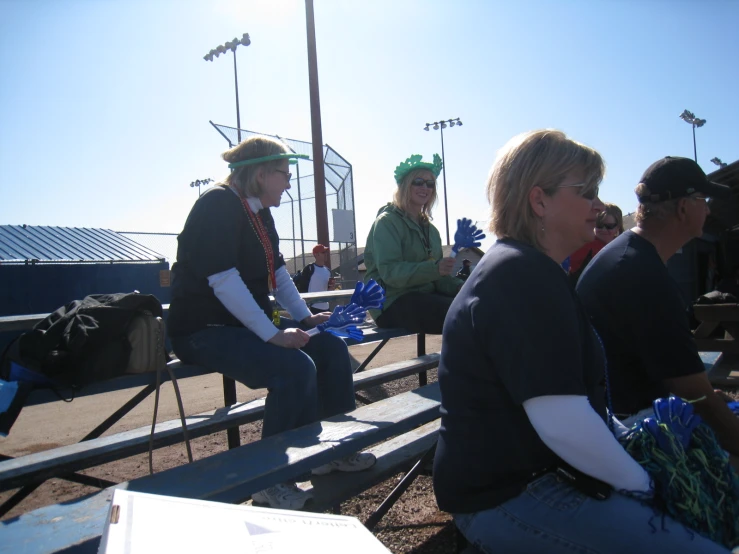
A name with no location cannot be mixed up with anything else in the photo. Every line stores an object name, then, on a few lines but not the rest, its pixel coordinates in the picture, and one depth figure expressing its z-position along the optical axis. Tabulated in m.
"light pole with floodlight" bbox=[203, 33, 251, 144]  20.19
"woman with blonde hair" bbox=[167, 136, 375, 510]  2.17
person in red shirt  4.55
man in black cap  1.77
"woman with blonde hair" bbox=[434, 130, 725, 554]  1.20
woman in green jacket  3.59
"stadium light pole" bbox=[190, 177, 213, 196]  34.94
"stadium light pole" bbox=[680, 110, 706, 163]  33.62
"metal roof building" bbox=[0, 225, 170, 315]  9.32
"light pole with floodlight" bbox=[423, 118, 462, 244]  34.56
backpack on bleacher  2.07
